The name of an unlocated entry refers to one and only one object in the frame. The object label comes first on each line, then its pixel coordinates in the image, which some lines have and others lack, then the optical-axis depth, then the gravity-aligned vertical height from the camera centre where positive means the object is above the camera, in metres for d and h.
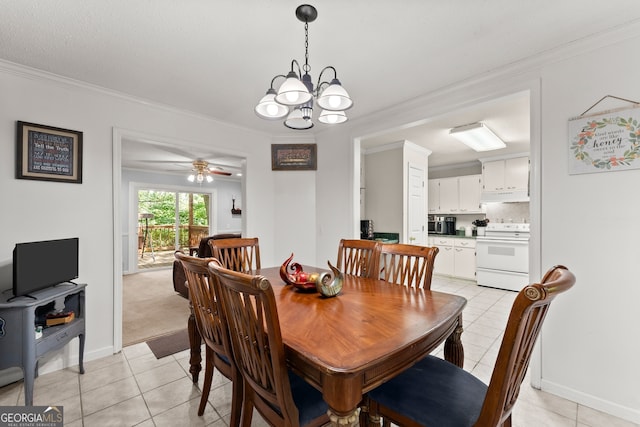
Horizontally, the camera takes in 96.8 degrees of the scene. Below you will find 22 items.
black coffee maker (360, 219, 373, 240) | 4.56 -0.27
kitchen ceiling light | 3.53 +1.02
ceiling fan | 5.15 +0.87
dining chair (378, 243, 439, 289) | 1.87 -0.36
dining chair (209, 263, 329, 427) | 0.96 -0.55
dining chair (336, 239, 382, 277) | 2.20 -0.37
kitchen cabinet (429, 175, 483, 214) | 5.53 +0.36
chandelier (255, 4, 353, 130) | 1.48 +0.65
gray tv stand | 1.77 -0.79
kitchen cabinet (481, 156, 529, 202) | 4.88 +0.58
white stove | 4.51 -0.73
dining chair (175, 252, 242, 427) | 1.39 -0.62
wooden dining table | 0.91 -0.48
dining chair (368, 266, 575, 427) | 0.82 -0.73
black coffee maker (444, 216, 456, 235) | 5.92 -0.29
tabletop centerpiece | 1.60 -0.41
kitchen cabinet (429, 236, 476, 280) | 5.25 -0.86
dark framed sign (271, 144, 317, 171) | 3.84 +0.75
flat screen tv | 1.84 -0.37
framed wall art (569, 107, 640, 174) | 1.72 +0.45
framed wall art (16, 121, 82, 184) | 2.16 +0.47
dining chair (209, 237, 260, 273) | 2.39 -0.36
